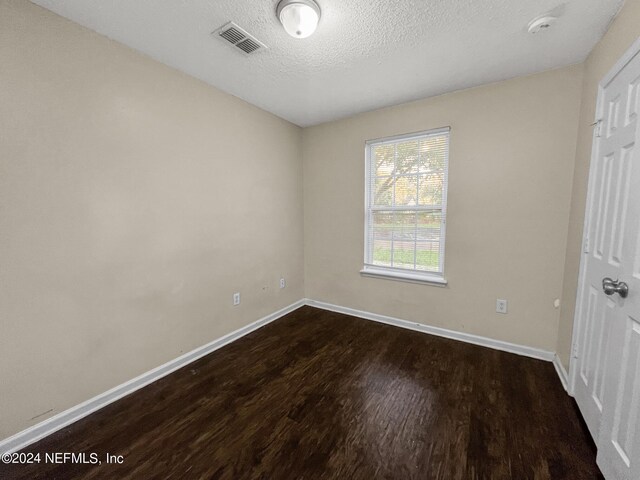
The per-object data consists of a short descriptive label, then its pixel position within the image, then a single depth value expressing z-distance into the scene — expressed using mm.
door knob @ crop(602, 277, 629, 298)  1173
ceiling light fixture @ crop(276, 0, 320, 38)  1401
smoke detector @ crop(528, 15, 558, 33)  1522
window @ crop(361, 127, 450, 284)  2656
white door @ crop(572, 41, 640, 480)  1121
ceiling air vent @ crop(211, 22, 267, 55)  1609
